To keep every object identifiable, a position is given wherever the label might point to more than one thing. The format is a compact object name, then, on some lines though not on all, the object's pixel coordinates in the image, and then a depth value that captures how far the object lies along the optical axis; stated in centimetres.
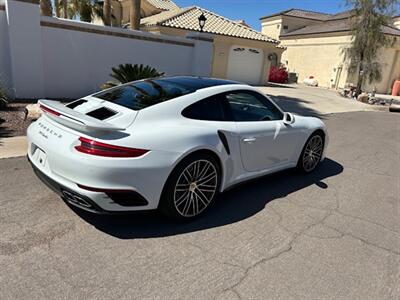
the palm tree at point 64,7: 2137
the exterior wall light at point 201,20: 1334
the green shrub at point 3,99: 748
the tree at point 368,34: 2075
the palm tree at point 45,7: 1282
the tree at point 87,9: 2253
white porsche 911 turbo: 279
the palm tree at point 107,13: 1533
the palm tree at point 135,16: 1285
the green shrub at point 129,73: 901
